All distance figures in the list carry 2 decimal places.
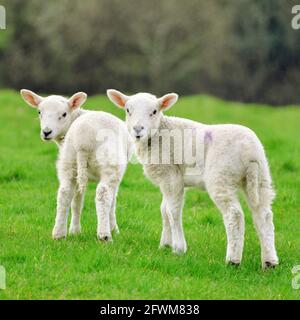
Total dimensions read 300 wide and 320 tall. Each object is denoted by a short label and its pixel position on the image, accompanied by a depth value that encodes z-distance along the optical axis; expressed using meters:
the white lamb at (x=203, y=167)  13.34
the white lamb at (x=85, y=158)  14.34
